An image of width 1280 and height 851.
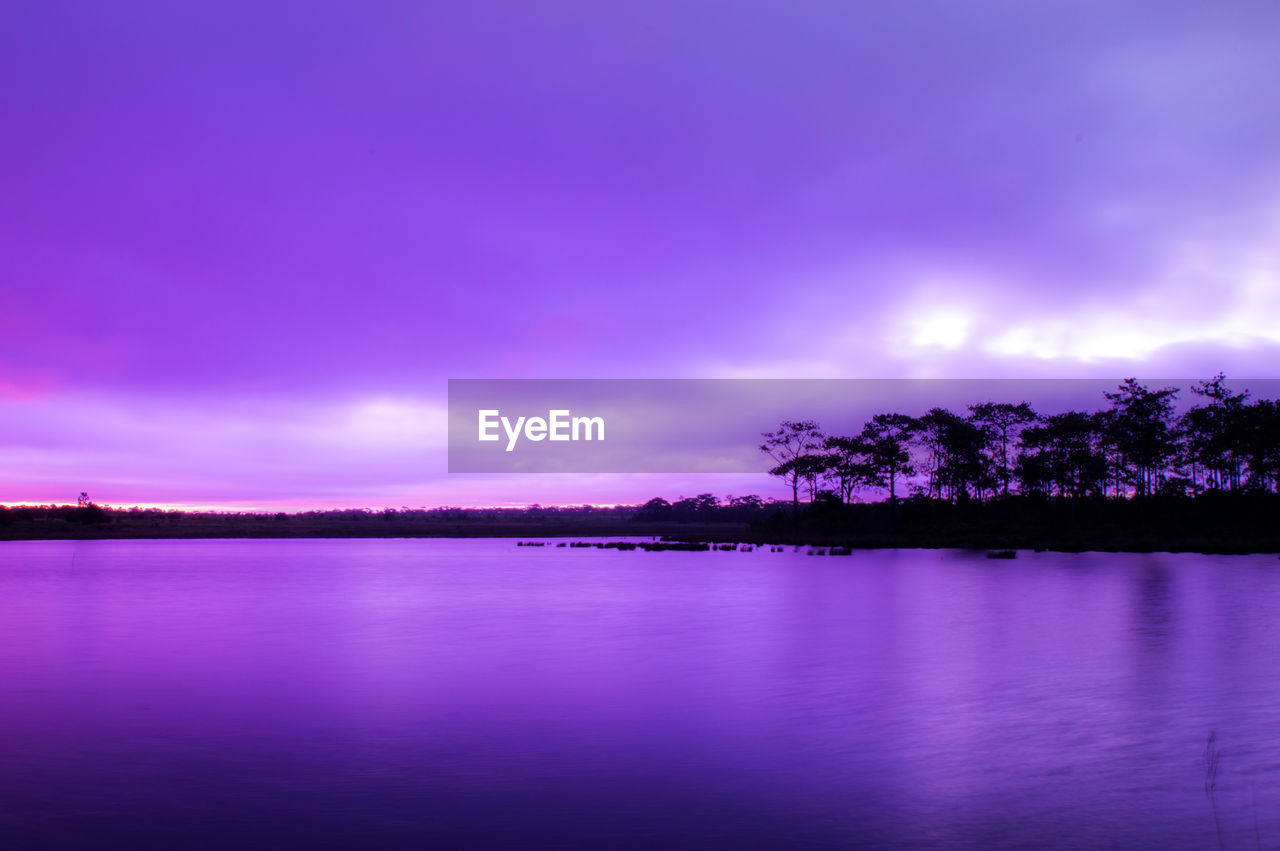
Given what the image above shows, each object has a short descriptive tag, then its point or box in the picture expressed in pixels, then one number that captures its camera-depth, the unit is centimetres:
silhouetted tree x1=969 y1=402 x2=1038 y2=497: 8612
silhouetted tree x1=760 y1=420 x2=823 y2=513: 9109
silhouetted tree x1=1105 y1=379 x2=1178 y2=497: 7862
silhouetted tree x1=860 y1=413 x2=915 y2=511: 8888
